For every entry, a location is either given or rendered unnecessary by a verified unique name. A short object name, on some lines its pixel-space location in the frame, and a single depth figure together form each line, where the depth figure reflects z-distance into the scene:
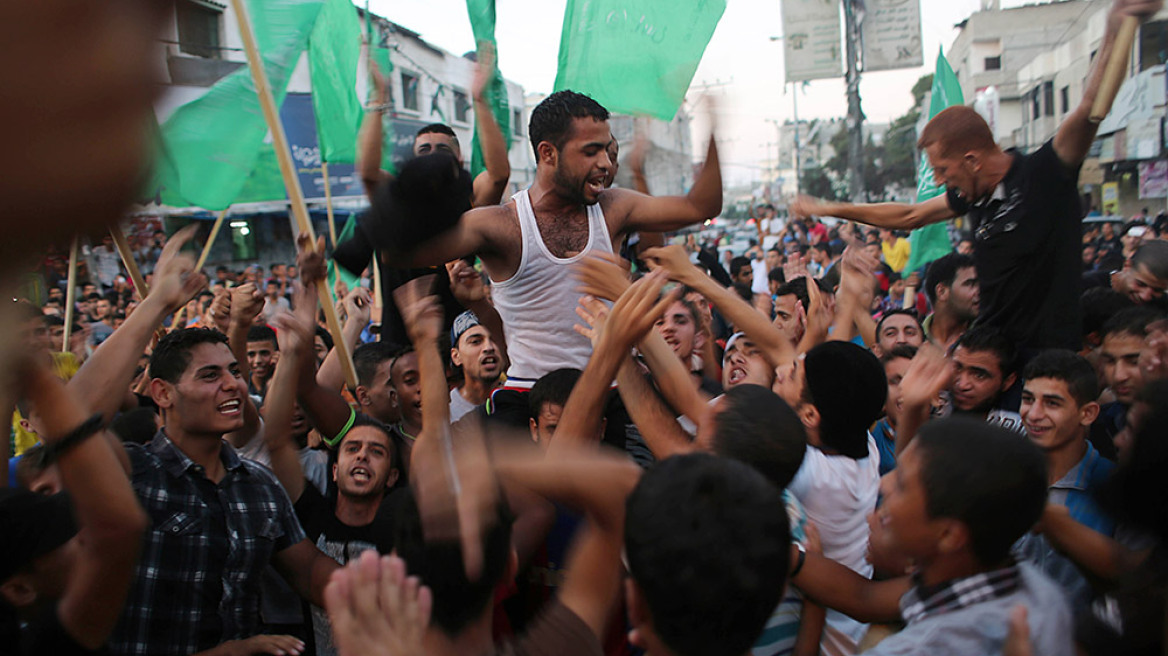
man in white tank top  3.38
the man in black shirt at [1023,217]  3.71
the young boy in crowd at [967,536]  1.78
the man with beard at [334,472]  3.48
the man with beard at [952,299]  5.21
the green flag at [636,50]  4.44
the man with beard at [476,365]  4.49
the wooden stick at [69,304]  5.40
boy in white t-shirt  2.72
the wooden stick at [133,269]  3.73
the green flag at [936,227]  8.13
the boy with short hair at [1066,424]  2.93
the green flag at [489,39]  4.40
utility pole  17.33
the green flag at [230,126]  4.95
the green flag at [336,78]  6.19
